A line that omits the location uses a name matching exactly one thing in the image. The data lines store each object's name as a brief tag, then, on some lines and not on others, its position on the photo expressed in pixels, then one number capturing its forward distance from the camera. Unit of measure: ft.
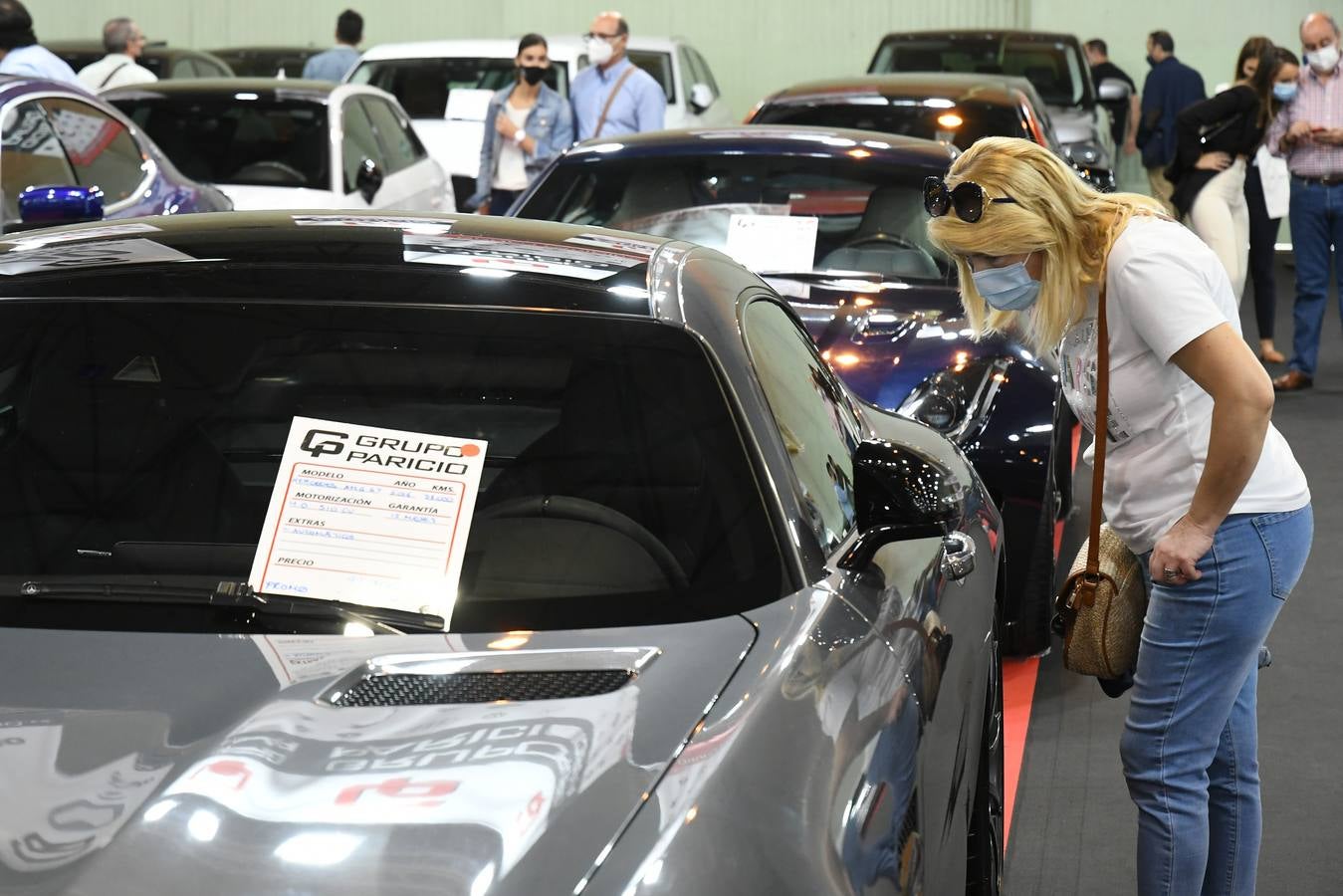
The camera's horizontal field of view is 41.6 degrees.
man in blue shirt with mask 33.68
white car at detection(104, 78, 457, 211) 31.81
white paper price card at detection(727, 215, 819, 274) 19.02
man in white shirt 39.37
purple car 24.45
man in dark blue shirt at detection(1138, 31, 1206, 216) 48.88
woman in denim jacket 33.19
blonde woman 9.08
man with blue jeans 29.84
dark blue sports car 15.83
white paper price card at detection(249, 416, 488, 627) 7.64
